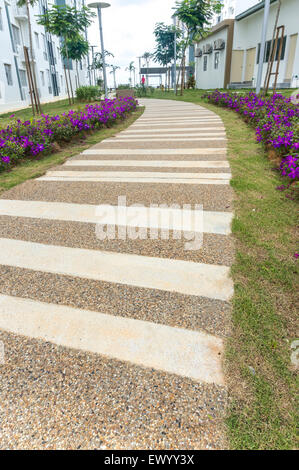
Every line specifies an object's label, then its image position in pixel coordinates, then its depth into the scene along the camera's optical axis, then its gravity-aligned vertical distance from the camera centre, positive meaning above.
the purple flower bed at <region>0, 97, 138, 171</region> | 6.40 -0.97
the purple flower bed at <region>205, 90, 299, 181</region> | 4.90 -0.74
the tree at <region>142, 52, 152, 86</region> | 54.48 +5.43
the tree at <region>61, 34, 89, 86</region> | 21.29 +2.63
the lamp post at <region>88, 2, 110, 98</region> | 13.69 +3.38
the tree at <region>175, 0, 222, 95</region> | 20.75 +4.73
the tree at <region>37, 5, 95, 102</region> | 17.64 +3.72
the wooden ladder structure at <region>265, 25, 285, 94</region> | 13.82 +1.07
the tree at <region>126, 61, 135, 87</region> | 54.36 +3.36
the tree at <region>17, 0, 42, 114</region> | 15.00 +4.04
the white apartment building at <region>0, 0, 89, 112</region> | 21.17 +2.49
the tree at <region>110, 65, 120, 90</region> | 51.00 +2.88
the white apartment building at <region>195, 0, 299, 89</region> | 17.61 +2.57
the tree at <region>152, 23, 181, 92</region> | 31.66 +4.44
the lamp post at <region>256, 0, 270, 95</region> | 12.08 +1.72
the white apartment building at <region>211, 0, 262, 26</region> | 32.12 +9.74
